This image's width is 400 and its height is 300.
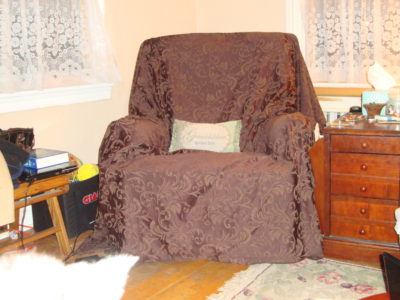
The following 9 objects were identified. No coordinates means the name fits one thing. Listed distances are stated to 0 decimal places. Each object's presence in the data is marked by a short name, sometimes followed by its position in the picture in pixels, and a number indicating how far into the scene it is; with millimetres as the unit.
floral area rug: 2012
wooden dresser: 2184
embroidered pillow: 2570
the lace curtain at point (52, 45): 2436
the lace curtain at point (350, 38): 2916
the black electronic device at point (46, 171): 2238
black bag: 2529
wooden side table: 2209
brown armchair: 2158
